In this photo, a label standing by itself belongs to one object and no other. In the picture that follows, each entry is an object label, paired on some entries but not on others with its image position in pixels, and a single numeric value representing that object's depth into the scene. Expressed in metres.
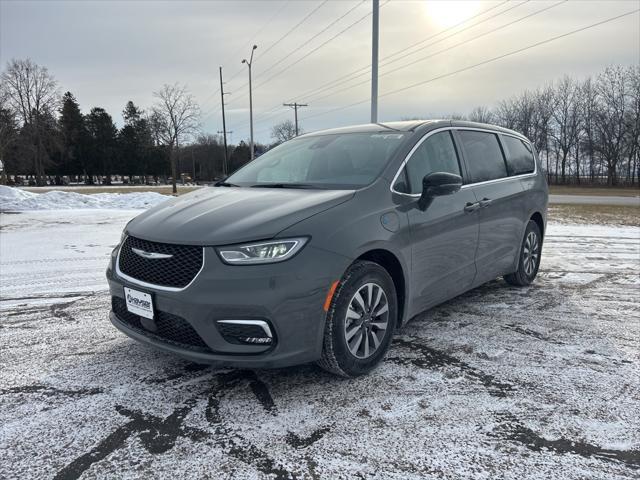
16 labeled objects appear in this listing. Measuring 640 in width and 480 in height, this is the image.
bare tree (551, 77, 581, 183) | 56.79
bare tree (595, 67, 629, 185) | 50.69
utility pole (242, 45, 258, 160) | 36.03
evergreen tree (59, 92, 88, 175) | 71.44
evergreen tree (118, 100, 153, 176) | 75.94
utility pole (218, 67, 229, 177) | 42.94
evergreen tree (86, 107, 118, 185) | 73.88
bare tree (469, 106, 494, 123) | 64.50
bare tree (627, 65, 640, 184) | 49.19
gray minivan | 2.62
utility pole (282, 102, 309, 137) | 59.78
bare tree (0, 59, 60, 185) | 51.44
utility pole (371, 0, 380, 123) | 16.12
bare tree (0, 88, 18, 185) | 31.25
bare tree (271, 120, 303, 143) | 76.40
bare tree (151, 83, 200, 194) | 33.81
